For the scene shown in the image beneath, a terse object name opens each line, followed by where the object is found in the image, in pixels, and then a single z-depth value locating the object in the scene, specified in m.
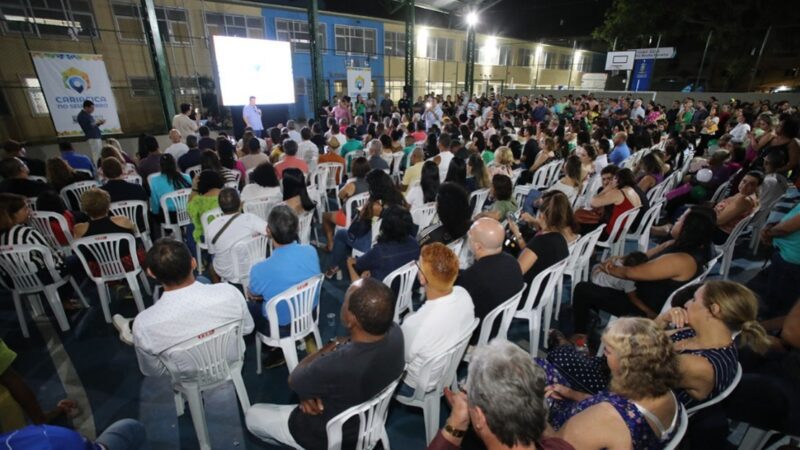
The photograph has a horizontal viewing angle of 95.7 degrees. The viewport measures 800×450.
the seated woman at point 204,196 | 3.46
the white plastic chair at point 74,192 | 4.26
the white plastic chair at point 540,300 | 2.66
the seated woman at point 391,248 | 2.62
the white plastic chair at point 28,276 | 2.77
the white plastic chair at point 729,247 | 3.52
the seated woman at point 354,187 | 4.26
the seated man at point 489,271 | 2.30
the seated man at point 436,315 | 1.89
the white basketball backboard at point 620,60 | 17.36
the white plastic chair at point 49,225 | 3.33
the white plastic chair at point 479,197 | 4.47
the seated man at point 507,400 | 1.11
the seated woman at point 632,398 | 1.30
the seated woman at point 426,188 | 4.07
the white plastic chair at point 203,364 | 1.85
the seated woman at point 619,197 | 3.71
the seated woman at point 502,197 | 3.67
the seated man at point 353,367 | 1.51
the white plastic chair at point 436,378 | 1.86
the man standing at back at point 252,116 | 9.09
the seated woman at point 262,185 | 3.96
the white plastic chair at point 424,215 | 3.84
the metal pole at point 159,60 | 7.98
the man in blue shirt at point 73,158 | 5.17
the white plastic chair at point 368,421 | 1.43
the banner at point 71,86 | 7.44
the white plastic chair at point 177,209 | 4.07
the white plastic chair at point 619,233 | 3.69
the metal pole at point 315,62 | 10.54
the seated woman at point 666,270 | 2.41
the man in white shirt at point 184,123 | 7.80
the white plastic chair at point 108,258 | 2.92
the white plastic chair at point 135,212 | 3.75
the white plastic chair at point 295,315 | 2.23
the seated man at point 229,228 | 2.89
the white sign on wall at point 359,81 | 14.05
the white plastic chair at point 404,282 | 2.54
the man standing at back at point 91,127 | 7.25
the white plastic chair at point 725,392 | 1.61
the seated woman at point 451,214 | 3.11
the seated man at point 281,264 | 2.38
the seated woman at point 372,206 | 3.34
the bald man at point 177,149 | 5.68
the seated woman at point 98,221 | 2.93
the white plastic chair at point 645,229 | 3.88
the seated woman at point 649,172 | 4.63
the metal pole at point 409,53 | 13.91
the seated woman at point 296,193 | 3.55
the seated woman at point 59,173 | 4.18
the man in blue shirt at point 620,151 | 5.93
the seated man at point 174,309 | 1.82
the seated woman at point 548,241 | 2.71
